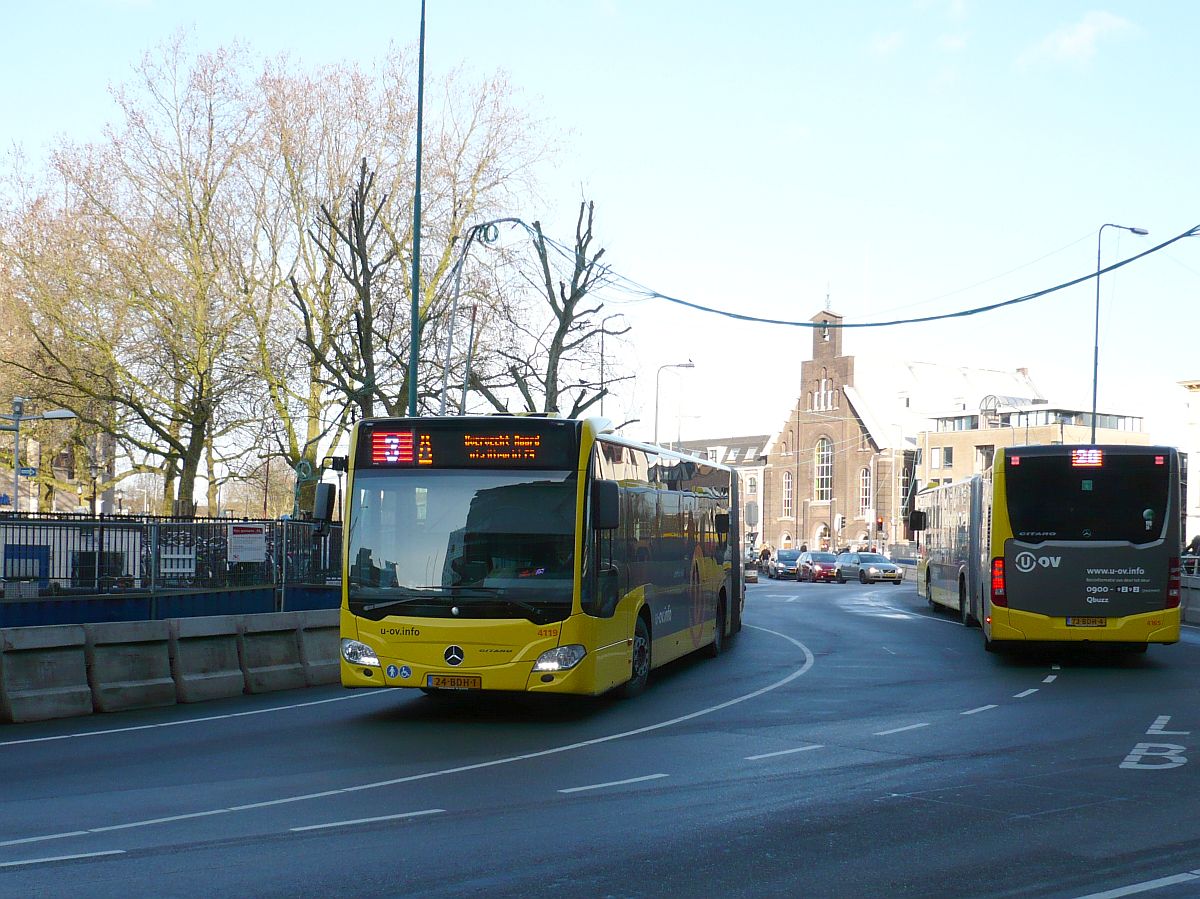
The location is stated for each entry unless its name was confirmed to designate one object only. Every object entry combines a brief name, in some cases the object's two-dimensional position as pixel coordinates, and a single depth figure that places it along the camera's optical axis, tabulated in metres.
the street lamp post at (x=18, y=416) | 36.97
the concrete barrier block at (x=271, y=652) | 16.36
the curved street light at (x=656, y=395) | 62.94
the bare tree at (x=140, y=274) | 37.81
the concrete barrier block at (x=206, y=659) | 15.38
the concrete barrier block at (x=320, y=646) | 17.30
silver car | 59.44
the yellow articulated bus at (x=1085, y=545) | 18.86
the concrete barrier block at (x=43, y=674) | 13.61
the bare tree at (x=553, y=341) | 33.62
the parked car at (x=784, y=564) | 67.38
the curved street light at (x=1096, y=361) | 52.03
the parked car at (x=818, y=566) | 60.69
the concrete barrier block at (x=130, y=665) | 14.52
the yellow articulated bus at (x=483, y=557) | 13.23
